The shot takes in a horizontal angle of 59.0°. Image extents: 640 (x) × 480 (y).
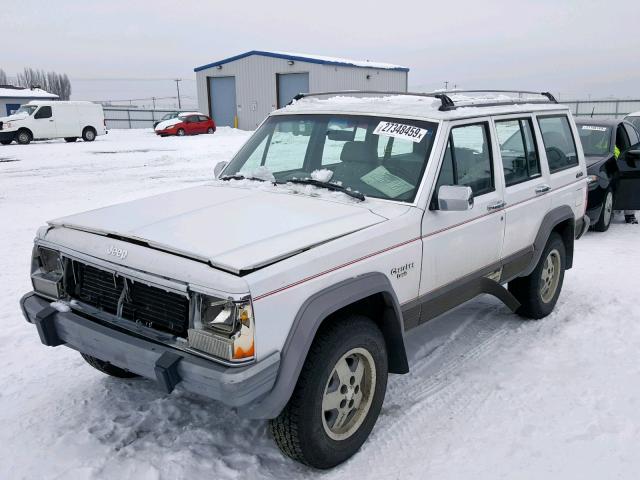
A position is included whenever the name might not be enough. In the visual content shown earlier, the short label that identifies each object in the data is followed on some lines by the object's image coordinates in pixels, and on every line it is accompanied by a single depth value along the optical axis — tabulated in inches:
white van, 984.3
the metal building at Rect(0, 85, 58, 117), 1700.3
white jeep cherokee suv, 106.7
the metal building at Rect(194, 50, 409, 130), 1359.5
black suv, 337.1
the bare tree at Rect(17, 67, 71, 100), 3208.7
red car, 1221.7
